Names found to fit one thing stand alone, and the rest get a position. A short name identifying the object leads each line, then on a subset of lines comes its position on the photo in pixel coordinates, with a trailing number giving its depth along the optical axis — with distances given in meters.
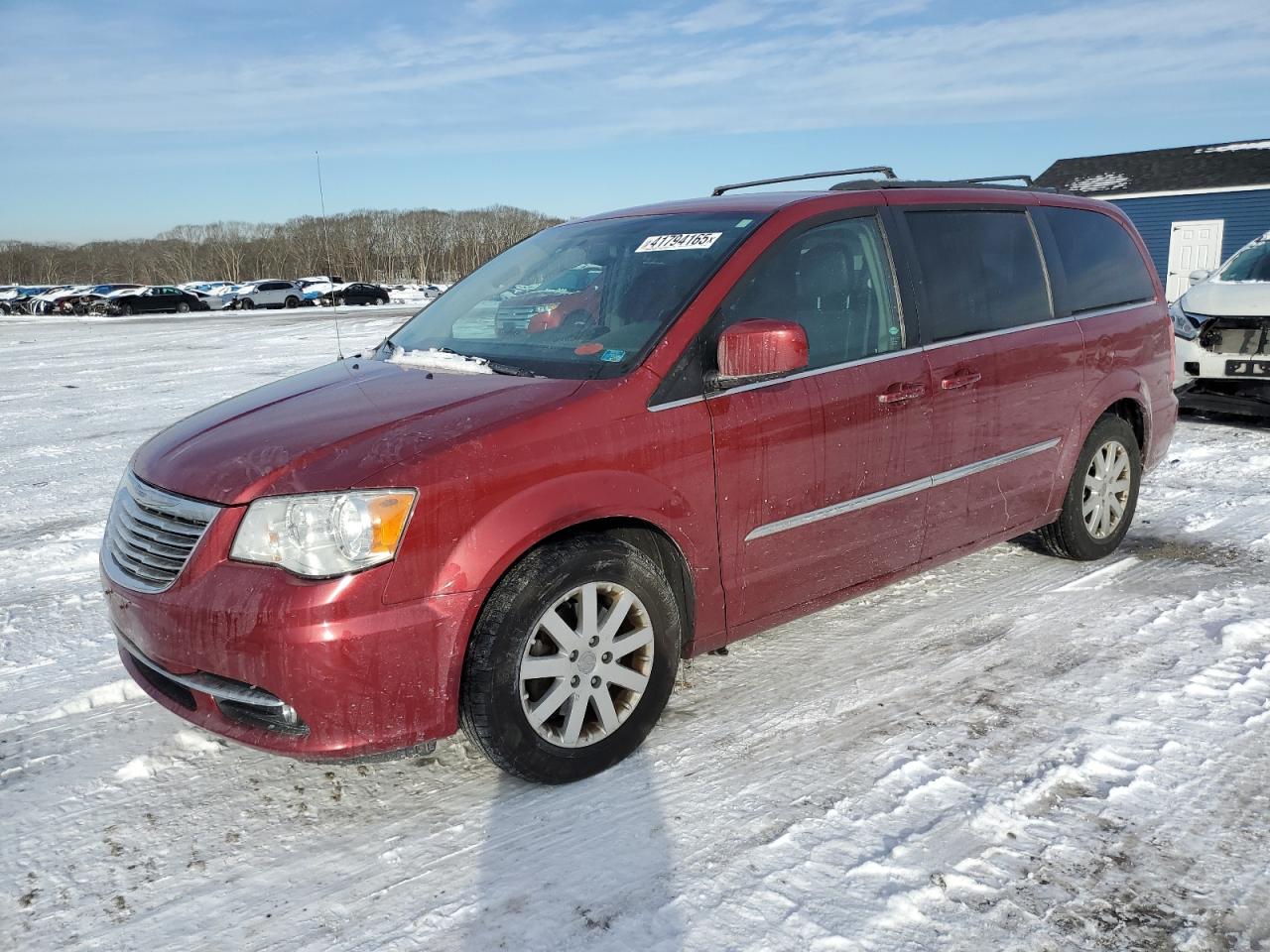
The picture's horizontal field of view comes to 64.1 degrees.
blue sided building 25.61
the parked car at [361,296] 49.94
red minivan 2.74
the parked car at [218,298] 48.00
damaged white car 8.26
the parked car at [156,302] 41.22
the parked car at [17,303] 45.17
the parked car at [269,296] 48.12
